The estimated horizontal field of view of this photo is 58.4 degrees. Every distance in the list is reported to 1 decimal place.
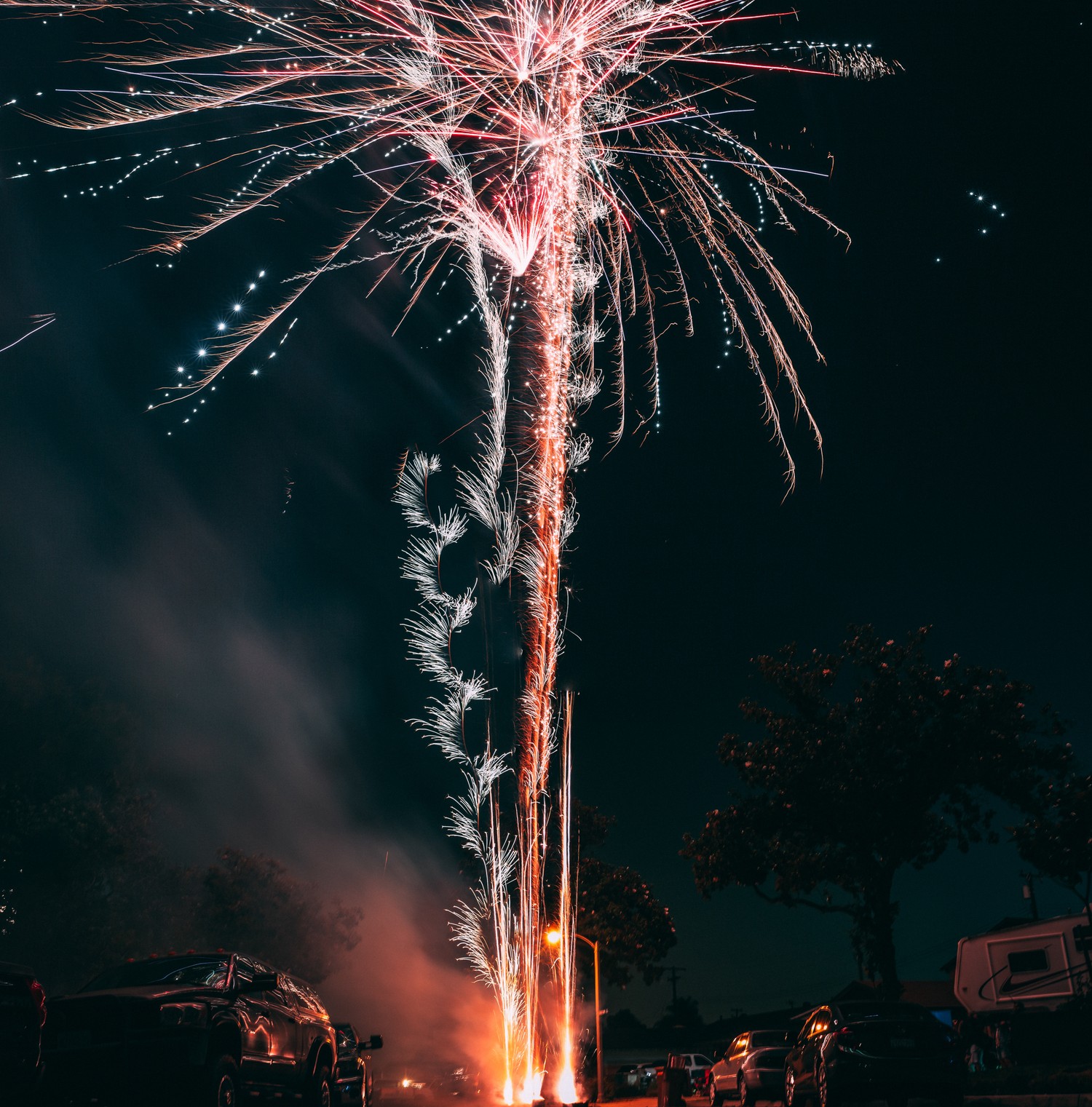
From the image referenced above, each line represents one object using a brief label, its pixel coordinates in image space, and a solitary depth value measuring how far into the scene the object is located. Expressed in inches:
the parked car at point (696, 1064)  1507.9
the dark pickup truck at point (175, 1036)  308.5
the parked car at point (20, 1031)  278.8
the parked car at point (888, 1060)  426.3
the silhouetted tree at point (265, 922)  1620.3
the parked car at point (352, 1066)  516.7
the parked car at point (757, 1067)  681.0
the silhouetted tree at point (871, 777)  917.2
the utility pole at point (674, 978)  3088.1
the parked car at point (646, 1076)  1674.7
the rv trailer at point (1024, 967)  1189.7
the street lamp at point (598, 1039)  807.7
